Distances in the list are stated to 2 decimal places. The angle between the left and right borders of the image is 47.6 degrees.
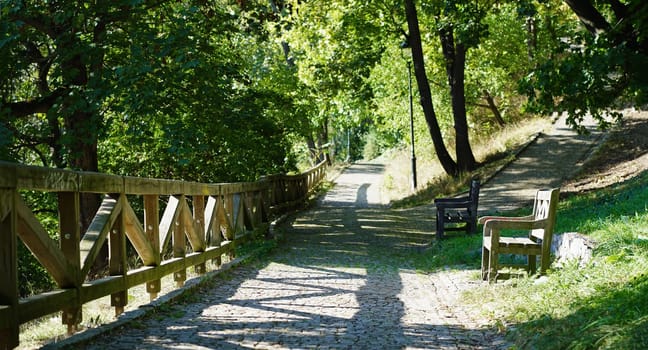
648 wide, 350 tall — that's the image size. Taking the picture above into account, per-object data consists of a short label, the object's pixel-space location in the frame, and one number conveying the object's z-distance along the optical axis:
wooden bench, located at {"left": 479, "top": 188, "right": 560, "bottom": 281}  8.63
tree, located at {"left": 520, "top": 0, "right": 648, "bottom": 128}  10.61
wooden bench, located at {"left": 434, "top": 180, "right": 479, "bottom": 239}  15.05
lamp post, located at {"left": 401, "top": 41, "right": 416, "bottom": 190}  29.80
